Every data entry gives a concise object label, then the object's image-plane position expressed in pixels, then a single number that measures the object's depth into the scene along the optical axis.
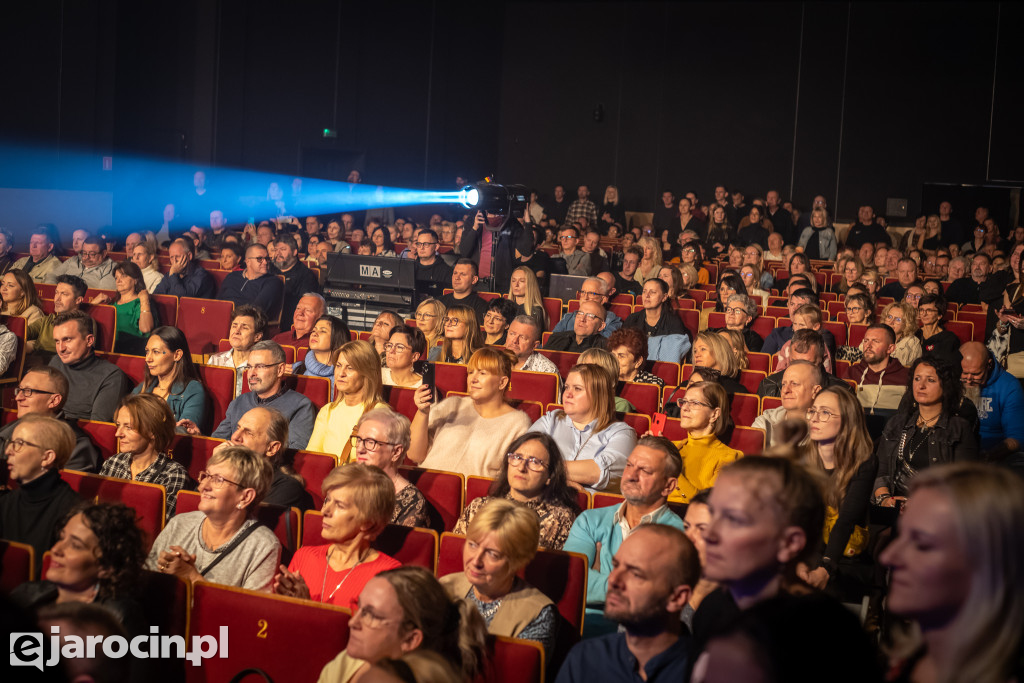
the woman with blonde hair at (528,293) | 6.08
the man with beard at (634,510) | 2.78
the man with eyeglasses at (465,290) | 6.08
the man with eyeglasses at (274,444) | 3.26
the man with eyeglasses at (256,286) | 6.56
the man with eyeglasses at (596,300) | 5.85
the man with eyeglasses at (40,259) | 7.33
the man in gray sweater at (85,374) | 4.35
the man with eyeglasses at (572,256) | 7.91
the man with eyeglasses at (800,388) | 3.84
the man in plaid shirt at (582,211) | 14.02
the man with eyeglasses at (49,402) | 3.57
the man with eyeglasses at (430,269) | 6.76
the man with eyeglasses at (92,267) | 7.11
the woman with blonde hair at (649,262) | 7.98
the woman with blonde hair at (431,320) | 5.52
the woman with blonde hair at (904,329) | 5.59
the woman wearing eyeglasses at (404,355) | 4.50
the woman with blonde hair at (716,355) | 4.72
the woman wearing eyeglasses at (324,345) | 4.78
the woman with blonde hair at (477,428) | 3.79
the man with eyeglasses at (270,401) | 4.09
